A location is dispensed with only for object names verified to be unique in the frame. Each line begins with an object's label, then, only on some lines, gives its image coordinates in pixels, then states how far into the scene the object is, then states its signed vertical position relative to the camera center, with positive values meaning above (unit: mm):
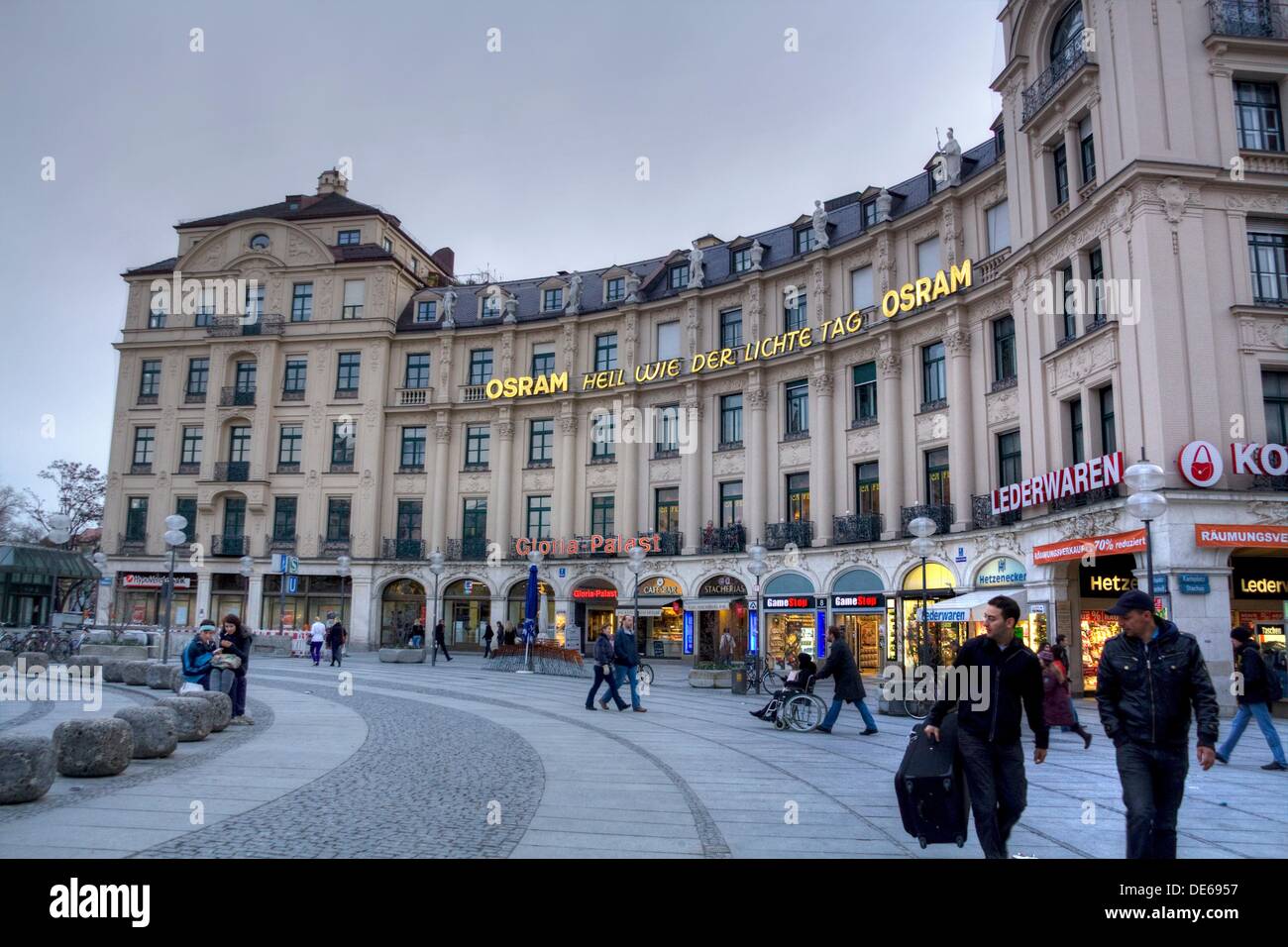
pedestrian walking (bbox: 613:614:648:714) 18266 -849
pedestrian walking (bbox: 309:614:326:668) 33688 -1096
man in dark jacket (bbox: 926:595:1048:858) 6371 -857
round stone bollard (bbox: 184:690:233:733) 13289 -1401
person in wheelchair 16222 -1200
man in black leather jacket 5930 -662
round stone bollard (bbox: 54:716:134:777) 9625 -1418
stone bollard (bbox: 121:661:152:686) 21825 -1533
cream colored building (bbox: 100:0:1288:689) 22031 +8042
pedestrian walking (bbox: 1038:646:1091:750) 13562 -1288
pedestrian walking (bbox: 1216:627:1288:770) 12328 -1090
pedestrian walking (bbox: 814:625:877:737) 15570 -1144
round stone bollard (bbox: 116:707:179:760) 10938 -1428
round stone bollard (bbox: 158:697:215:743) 12531 -1440
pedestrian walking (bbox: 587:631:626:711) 18594 -1138
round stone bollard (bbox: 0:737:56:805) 8031 -1373
